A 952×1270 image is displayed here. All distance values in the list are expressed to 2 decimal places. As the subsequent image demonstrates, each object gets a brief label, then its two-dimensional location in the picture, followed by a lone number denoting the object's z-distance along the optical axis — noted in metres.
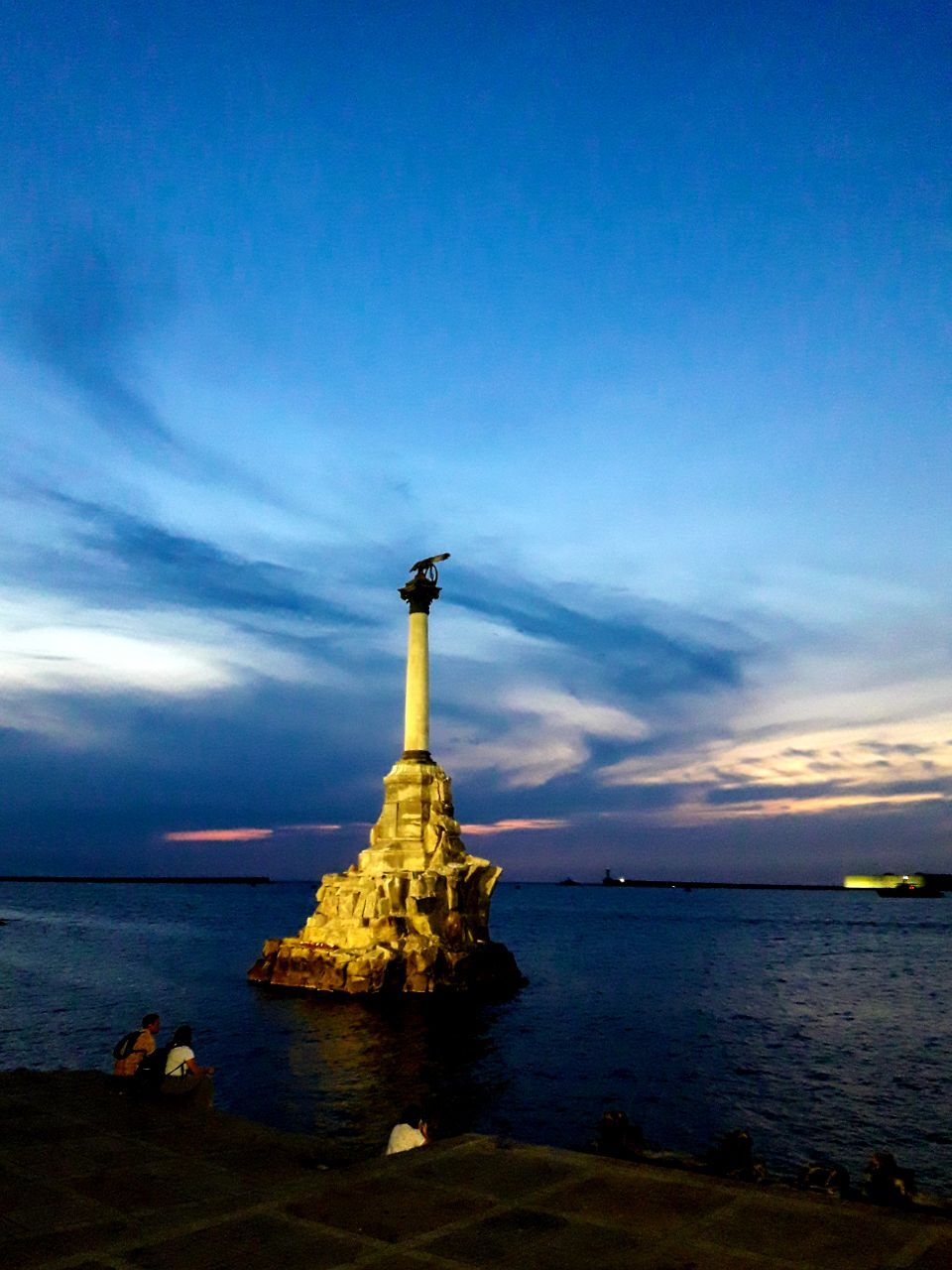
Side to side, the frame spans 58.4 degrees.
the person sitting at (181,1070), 10.56
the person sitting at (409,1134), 8.89
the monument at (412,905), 37.56
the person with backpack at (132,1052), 11.60
